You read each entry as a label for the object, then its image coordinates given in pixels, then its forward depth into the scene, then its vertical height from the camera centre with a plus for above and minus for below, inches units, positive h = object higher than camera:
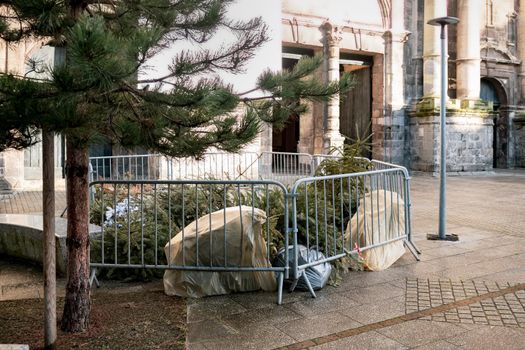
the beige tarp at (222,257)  185.9 -33.3
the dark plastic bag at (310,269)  189.0 -38.5
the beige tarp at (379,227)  223.6 -28.4
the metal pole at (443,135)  281.2 +13.4
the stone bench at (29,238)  208.5 -31.4
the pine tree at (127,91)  95.2 +15.0
